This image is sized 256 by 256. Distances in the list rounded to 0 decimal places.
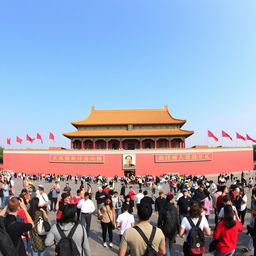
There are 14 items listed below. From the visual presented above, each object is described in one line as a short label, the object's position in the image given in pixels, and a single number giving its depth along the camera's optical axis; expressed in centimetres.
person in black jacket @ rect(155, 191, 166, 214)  621
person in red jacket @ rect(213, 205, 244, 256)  305
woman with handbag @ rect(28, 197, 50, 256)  383
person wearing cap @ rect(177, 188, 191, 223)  516
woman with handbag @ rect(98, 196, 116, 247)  536
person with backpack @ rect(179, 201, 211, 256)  317
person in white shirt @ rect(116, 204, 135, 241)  455
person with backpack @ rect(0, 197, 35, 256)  258
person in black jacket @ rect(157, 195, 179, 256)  426
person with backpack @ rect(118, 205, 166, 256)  234
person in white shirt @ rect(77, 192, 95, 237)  595
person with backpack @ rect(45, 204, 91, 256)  257
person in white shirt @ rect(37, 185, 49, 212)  594
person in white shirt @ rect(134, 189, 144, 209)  750
